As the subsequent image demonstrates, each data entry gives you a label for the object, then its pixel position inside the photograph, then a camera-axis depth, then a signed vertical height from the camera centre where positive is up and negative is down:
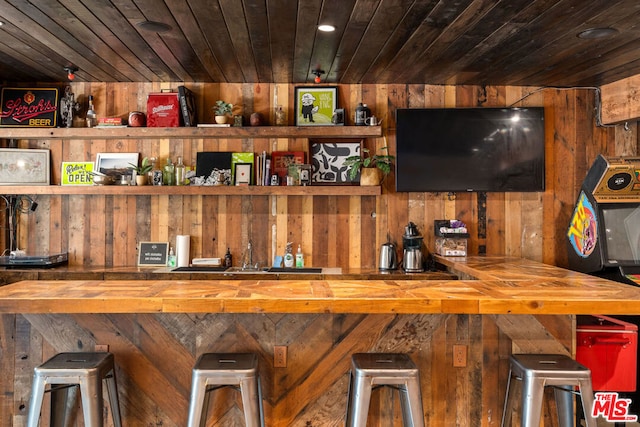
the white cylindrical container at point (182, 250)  4.16 -0.31
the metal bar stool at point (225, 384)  2.02 -0.72
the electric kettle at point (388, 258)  4.10 -0.38
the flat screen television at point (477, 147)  4.20 +0.58
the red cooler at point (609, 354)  2.69 -0.79
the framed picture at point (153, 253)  4.19 -0.34
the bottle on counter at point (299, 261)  4.19 -0.41
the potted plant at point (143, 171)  4.07 +0.37
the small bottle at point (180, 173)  4.20 +0.36
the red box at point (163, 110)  4.10 +0.89
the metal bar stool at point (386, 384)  2.04 -0.74
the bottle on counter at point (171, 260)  4.18 -0.40
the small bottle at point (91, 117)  4.13 +0.84
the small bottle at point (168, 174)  4.18 +0.35
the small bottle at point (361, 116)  4.09 +0.83
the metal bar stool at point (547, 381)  2.08 -0.73
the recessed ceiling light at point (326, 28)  2.85 +1.11
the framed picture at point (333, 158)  4.26 +0.49
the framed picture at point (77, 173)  4.22 +0.36
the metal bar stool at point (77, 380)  2.04 -0.71
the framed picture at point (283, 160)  4.22 +0.47
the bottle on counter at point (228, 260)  4.20 -0.40
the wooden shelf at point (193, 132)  4.01 +0.69
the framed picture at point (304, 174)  4.09 +0.34
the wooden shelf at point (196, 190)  3.99 +0.20
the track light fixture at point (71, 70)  3.76 +1.14
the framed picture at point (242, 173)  4.21 +0.36
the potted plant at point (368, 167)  4.05 +0.40
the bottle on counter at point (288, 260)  4.20 -0.40
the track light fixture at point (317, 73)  3.80 +1.13
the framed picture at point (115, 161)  4.25 +0.47
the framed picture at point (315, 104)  4.22 +0.96
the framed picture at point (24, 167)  4.14 +0.42
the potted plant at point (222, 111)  4.09 +0.89
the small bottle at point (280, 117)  4.19 +0.84
